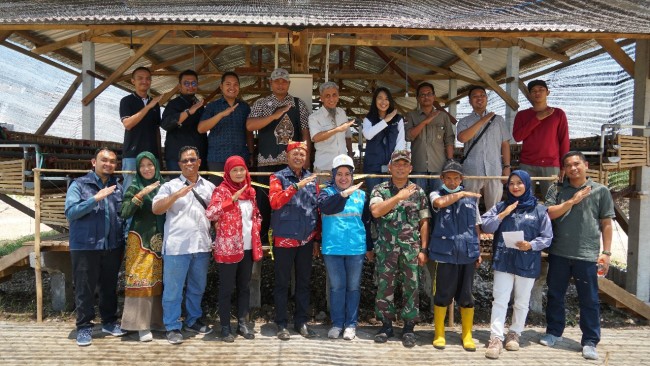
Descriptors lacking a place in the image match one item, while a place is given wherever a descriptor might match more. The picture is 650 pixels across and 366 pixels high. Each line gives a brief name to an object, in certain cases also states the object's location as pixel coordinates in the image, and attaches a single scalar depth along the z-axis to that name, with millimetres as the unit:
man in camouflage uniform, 4109
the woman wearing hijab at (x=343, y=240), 4113
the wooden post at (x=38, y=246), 4648
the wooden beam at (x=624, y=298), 5246
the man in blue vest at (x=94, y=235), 4016
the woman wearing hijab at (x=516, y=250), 4062
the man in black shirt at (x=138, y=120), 4598
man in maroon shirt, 4816
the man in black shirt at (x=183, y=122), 4598
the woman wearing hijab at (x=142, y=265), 4133
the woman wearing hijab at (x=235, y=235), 4047
